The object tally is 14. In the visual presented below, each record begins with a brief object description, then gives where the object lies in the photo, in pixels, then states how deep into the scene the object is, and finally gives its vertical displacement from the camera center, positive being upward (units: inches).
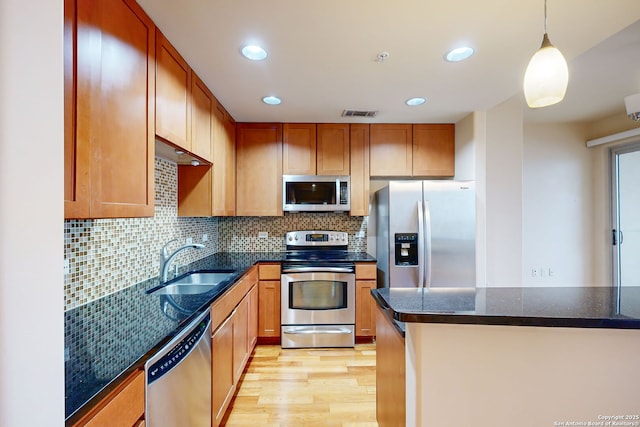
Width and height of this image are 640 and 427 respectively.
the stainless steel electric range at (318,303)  118.4 -33.5
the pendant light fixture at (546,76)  43.8 +21.9
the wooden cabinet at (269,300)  119.3 -32.3
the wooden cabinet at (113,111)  39.5 +17.4
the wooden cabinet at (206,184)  100.0 +12.9
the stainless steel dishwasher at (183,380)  41.9 -26.6
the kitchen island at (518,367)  42.3 -21.8
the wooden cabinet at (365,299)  120.5 -32.1
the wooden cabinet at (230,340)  67.6 -33.5
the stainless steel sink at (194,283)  78.5 -18.5
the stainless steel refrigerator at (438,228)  113.6 -2.8
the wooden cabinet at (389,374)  50.1 -29.5
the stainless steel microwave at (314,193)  128.2 +12.2
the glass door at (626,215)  139.3 +2.7
